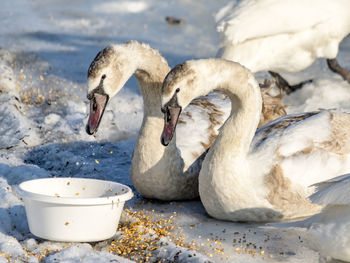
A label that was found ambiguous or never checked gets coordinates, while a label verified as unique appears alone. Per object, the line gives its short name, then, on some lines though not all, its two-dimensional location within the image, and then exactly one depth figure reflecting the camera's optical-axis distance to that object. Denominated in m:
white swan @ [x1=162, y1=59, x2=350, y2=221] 7.94
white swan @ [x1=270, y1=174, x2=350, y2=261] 6.26
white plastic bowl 6.93
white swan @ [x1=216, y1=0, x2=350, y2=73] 12.87
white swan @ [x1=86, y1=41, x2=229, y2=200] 8.27
